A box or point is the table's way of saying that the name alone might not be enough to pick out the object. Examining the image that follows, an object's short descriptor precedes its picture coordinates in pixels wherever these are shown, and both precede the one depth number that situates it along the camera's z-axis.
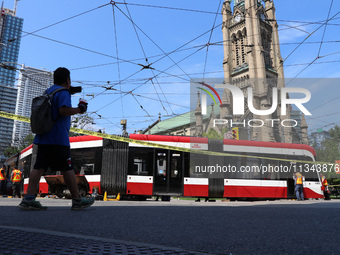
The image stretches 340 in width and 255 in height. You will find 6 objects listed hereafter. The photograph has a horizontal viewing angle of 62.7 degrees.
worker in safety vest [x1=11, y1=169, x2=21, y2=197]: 14.30
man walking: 3.86
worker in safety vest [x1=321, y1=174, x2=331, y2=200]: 15.30
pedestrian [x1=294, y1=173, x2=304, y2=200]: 13.79
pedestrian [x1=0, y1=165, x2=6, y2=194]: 14.30
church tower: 54.06
